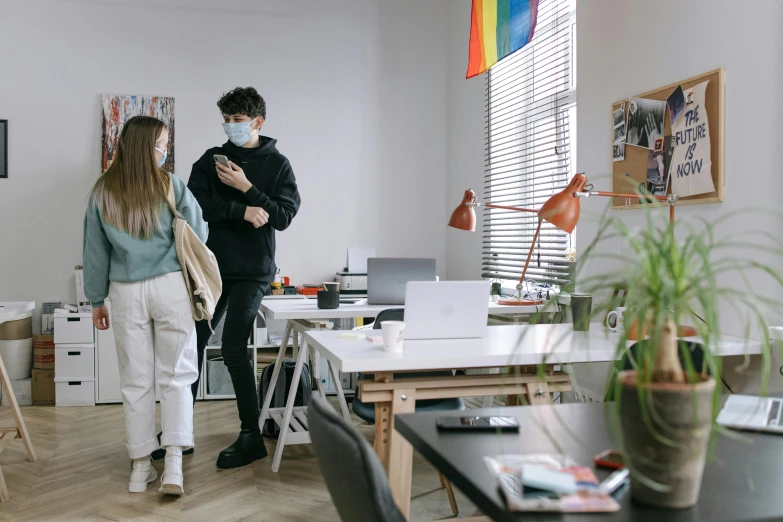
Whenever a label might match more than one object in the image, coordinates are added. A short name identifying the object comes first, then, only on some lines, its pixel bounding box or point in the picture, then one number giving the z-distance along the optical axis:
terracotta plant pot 0.90
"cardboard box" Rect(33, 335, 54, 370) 4.62
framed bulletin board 2.65
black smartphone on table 1.34
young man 3.24
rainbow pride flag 3.76
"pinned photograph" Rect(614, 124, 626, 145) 3.23
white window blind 3.96
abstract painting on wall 4.90
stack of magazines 0.93
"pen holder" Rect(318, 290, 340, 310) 3.26
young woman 2.82
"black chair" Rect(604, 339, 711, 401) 1.62
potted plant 0.89
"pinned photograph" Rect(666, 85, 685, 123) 2.87
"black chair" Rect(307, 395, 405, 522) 0.87
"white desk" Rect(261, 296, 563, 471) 3.16
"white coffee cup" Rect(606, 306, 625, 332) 2.52
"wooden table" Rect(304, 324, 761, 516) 2.05
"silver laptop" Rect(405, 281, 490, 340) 2.29
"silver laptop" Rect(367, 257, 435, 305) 3.41
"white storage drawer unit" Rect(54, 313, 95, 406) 4.55
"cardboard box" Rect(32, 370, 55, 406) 4.61
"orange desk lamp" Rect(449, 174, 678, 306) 2.36
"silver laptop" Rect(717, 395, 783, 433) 1.35
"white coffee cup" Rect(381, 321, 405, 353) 2.15
